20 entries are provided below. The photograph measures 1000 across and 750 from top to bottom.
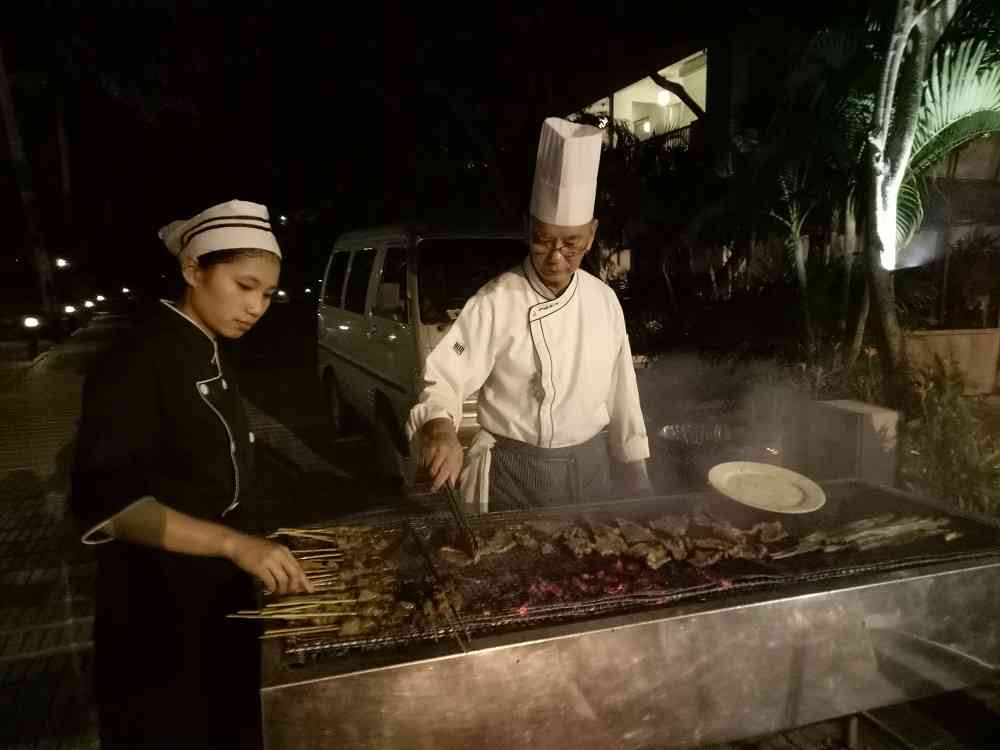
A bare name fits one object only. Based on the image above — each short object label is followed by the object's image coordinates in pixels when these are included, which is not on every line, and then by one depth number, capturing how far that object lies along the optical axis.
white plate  2.93
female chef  1.85
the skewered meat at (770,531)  2.81
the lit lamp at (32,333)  16.31
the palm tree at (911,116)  5.41
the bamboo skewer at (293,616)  2.06
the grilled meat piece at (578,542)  2.66
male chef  2.99
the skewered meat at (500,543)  2.65
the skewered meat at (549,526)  2.86
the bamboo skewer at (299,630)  2.02
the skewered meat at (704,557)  2.60
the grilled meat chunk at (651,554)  2.57
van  5.95
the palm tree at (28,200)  16.25
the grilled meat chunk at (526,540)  2.74
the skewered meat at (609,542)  2.67
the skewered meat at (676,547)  2.65
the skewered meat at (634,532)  2.77
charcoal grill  1.90
